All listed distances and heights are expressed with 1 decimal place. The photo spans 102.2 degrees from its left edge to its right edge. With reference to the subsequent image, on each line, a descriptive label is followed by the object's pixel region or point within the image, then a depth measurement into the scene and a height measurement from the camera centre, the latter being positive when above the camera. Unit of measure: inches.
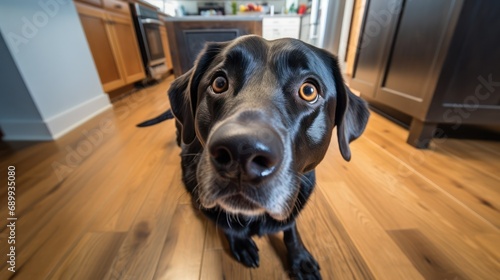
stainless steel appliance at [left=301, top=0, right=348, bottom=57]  154.7 +16.3
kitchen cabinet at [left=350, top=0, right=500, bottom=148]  51.6 -5.8
